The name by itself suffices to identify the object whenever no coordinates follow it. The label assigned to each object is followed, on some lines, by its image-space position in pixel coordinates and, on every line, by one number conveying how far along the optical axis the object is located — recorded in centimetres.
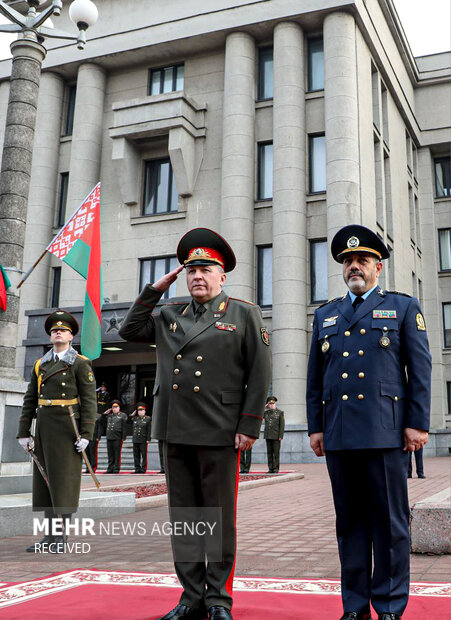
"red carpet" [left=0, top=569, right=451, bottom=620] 396
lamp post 1046
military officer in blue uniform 377
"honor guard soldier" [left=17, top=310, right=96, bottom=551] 661
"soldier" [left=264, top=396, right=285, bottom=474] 1767
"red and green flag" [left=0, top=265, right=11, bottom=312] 1013
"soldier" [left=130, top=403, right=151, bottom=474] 1883
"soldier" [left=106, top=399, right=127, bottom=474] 1904
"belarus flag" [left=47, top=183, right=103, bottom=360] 1132
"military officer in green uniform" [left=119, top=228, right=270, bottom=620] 393
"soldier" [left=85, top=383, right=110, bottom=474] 1792
